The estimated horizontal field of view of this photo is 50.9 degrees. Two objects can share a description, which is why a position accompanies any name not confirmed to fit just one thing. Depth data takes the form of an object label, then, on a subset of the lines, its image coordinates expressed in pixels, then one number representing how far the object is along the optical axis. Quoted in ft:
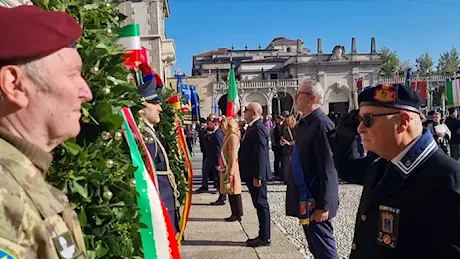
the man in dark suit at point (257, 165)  21.62
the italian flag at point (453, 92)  53.36
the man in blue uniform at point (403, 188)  6.99
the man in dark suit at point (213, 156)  38.96
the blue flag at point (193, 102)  75.84
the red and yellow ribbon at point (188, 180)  19.99
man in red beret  3.93
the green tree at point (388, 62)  262.28
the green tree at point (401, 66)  252.01
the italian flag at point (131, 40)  11.17
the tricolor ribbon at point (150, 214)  8.95
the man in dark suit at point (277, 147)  46.50
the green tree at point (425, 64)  256.32
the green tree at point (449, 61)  240.73
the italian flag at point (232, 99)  32.48
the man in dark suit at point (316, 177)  14.43
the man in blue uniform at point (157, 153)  15.19
